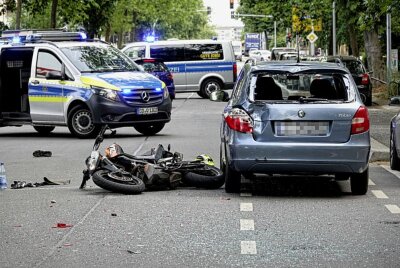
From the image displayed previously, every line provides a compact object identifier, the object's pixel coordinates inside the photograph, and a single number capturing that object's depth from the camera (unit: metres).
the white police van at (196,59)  39.75
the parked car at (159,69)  35.91
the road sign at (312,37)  55.03
